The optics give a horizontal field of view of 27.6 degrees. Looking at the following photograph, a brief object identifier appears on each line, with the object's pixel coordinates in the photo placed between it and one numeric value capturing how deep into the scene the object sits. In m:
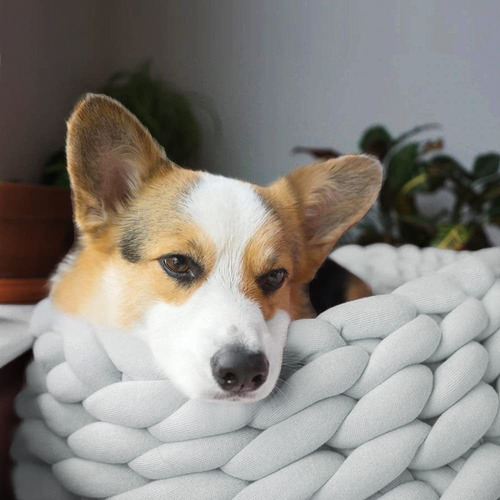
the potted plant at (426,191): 1.05
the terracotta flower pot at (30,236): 0.59
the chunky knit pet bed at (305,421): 0.50
